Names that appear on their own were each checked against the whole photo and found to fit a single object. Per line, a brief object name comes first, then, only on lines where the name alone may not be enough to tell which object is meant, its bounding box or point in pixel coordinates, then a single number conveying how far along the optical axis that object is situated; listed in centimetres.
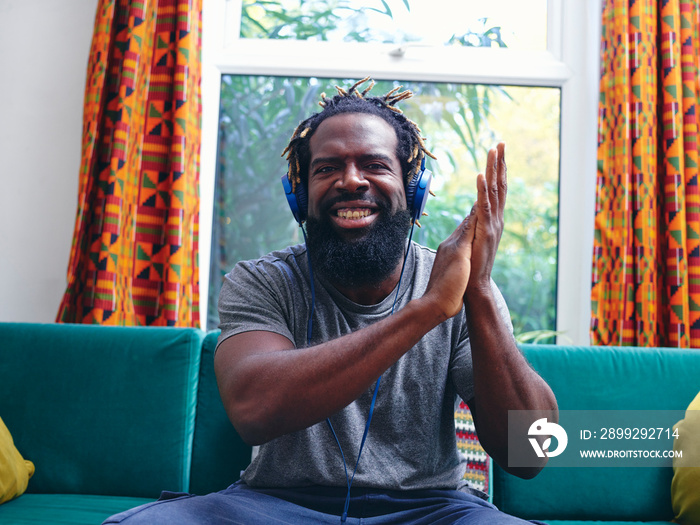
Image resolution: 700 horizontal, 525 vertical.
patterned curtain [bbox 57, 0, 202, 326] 206
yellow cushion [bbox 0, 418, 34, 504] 156
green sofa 168
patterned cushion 167
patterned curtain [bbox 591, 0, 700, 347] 210
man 111
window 247
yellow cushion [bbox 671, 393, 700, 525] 157
